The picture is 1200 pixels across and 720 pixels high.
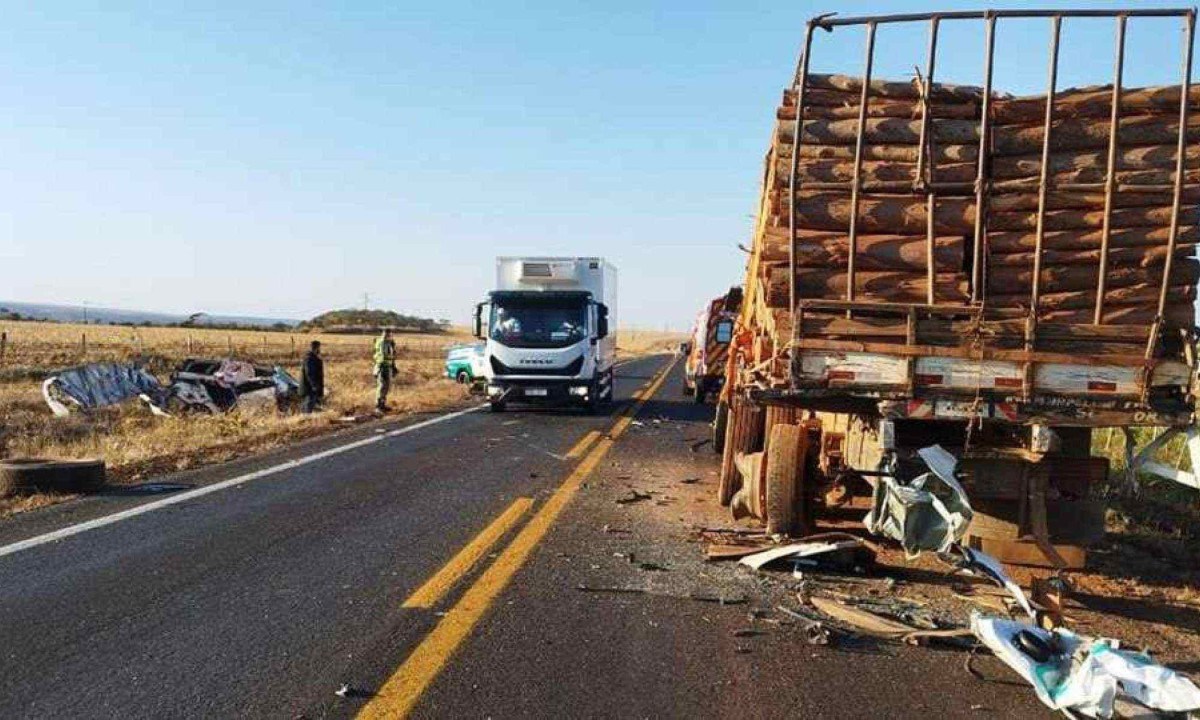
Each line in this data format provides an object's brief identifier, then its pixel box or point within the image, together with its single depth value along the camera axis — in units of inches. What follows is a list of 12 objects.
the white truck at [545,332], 775.7
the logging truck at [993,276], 248.5
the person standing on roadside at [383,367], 825.5
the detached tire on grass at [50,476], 384.8
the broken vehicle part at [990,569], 205.0
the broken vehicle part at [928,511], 219.0
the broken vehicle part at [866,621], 211.8
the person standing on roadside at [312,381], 804.6
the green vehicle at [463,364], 1140.2
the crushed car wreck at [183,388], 818.2
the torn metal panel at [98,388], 817.5
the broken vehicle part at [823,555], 269.1
